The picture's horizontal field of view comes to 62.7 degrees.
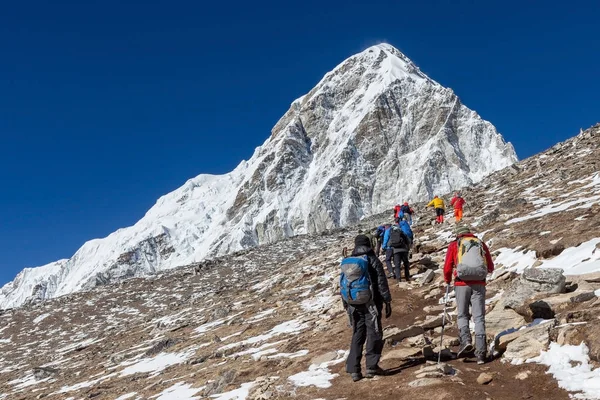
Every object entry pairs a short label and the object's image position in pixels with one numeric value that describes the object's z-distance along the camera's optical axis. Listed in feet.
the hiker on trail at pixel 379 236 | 59.31
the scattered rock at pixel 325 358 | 35.58
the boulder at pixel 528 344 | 26.40
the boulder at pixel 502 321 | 30.48
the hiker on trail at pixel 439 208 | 84.43
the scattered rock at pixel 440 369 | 27.09
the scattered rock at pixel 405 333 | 35.17
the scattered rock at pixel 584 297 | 29.22
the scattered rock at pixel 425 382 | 25.90
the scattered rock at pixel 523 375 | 24.68
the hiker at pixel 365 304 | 29.35
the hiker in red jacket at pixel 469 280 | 28.20
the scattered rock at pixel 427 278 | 49.49
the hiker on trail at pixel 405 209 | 79.86
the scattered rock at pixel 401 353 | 31.50
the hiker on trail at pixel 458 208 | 76.38
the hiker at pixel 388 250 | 53.98
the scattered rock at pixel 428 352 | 30.01
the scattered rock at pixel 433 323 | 35.94
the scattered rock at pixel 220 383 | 36.70
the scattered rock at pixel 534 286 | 32.19
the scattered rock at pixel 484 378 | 25.17
